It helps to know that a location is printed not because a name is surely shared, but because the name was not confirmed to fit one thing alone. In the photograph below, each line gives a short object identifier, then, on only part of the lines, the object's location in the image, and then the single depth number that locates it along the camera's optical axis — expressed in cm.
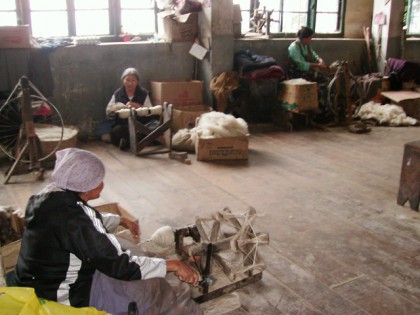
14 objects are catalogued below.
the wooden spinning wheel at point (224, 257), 228
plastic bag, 138
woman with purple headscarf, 158
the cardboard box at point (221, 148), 468
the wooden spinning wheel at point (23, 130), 397
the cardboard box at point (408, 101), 695
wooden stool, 342
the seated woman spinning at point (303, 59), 643
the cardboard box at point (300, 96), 602
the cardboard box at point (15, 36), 484
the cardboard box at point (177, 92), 562
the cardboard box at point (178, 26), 598
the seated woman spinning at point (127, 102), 518
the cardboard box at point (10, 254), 228
